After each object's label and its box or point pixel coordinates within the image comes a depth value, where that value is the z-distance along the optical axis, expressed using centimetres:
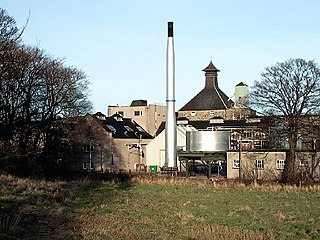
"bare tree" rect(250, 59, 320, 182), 4775
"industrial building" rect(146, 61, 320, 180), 5350
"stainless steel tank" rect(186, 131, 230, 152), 5825
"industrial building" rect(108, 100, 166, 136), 9644
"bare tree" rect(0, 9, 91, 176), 3988
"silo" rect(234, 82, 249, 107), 10212
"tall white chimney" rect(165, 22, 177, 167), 5406
